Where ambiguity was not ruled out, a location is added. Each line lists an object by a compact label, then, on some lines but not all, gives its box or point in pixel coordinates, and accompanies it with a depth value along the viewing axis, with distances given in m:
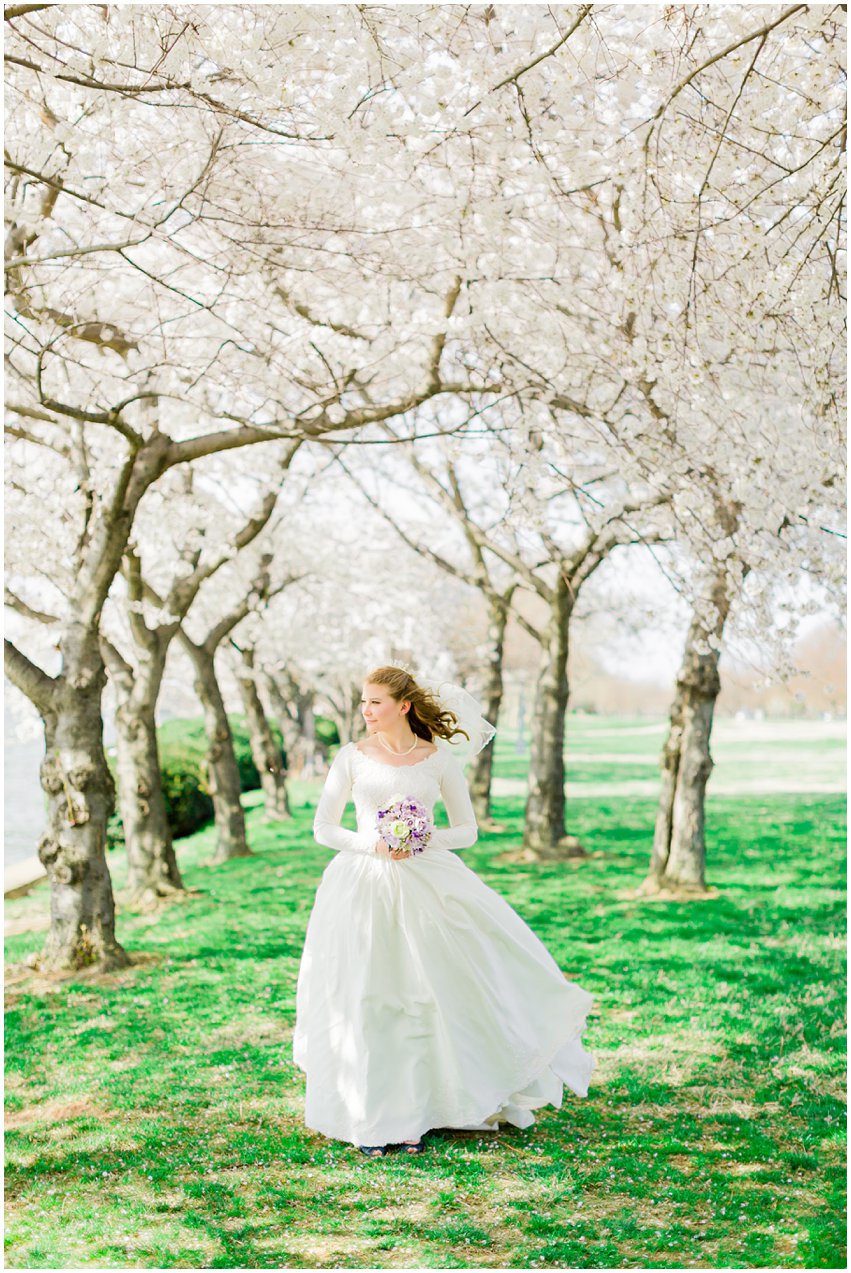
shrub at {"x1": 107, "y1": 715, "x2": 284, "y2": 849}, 21.09
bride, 5.73
